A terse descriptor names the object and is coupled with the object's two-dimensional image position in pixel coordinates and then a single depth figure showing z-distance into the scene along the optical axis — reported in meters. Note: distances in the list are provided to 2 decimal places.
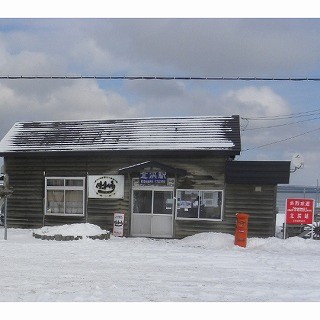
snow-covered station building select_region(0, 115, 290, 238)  12.67
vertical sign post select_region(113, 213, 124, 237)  13.14
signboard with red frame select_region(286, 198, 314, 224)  12.74
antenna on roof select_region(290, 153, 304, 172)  12.15
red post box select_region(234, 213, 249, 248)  11.53
